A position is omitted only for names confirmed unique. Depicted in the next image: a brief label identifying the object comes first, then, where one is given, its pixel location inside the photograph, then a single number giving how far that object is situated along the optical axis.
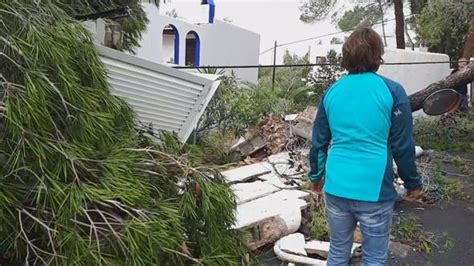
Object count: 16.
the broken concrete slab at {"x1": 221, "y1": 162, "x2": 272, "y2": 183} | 5.48
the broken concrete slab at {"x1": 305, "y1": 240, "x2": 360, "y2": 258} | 3.70
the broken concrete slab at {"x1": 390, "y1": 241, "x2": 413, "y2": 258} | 3.90
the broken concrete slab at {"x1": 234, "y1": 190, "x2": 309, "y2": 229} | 3.93
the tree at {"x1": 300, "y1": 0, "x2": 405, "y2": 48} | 17.67
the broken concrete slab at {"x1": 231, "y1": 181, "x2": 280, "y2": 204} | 4.71
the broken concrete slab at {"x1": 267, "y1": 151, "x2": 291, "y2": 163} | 6.18
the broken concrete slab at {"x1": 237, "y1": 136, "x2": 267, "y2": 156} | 6.82
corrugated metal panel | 3.43
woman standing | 2.34
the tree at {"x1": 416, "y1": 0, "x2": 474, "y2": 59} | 10.73
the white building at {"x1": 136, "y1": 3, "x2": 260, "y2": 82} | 10.75
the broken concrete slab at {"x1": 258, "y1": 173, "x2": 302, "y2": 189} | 5.23
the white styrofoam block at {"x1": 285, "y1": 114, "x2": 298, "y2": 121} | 7.08
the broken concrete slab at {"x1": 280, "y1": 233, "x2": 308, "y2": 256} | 3.72
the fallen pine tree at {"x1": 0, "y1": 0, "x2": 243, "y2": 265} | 1.92
